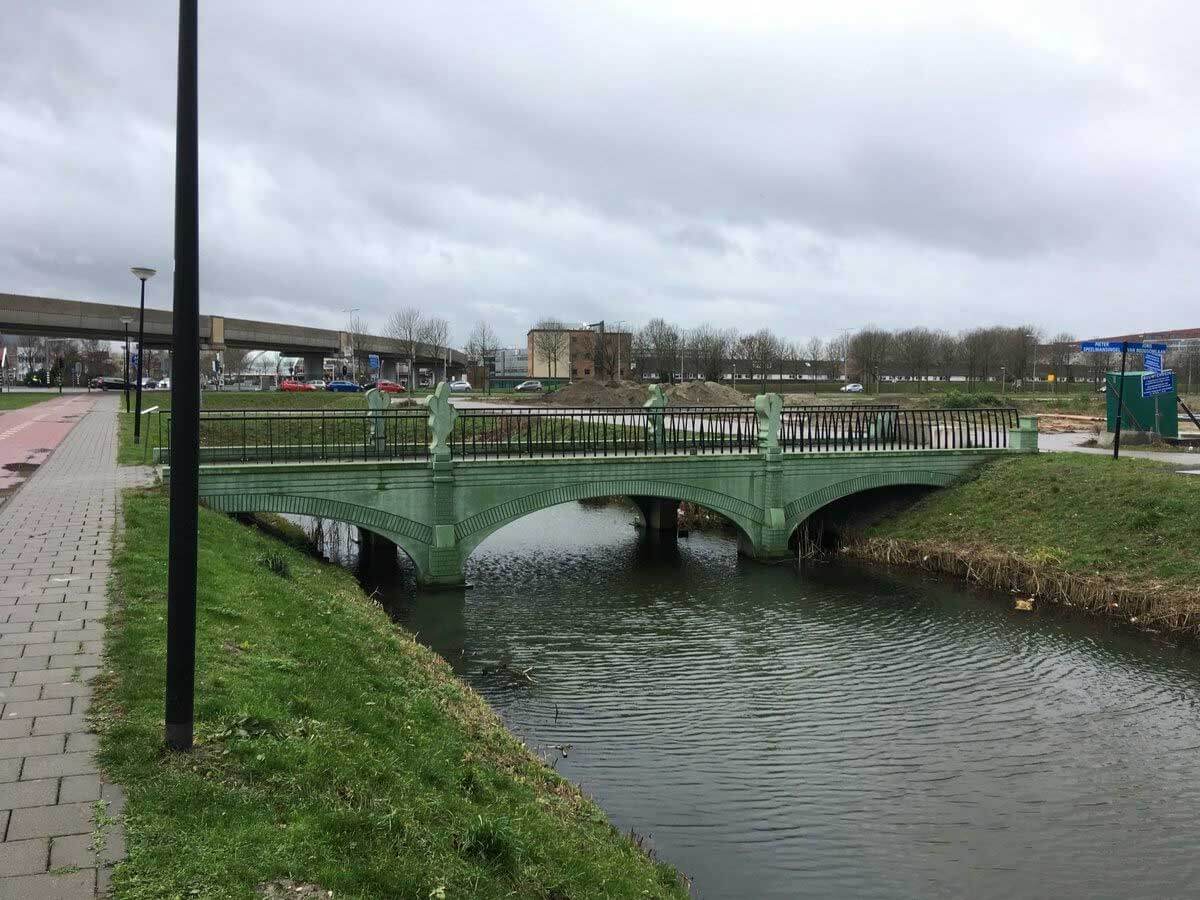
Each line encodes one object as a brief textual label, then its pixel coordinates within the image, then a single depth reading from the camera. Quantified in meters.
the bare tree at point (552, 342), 90.44
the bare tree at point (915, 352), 79.88
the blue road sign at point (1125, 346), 23.31
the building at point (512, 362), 115.12
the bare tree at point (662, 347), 79.31
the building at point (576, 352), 76.31
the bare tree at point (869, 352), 77.31
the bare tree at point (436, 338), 77.78
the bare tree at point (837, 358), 98.80
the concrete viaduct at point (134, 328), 51.16
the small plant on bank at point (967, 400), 44.91
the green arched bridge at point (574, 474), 16.00
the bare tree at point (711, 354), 75.69
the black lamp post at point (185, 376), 4.77
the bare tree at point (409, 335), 72.38
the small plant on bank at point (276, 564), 12.03
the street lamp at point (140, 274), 22.92
